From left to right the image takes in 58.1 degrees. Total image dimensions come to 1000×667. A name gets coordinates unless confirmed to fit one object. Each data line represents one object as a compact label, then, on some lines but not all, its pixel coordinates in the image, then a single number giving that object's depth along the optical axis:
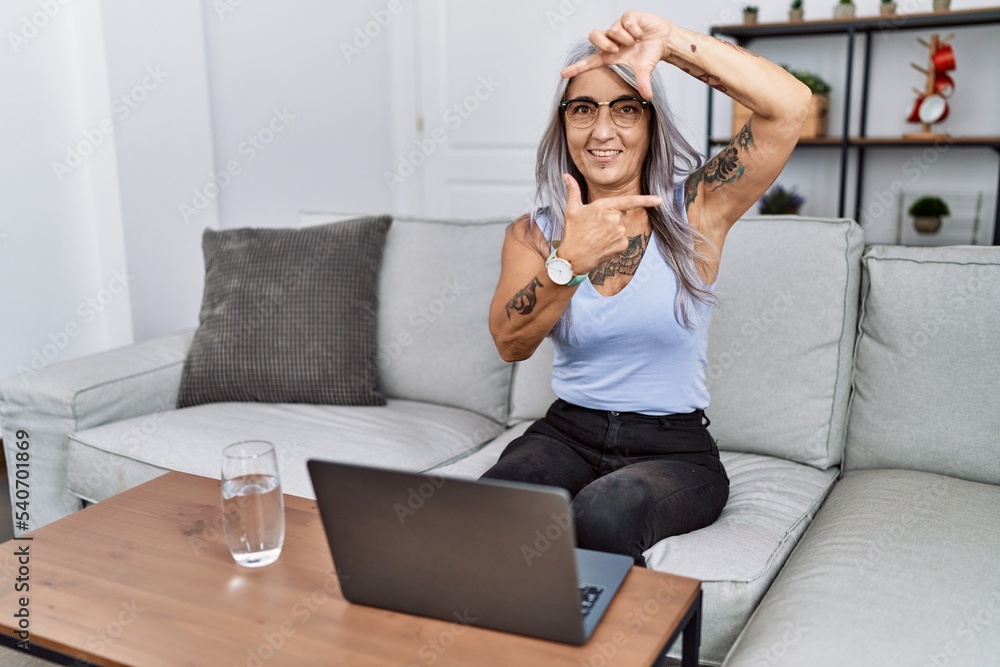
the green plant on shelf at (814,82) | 3.52
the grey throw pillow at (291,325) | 2.16
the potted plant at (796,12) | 3.43
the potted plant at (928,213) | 3.42
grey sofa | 1.27
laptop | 0.91
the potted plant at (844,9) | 3.40
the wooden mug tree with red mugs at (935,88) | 3.34
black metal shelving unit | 3.25
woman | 1.41
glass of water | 1.09
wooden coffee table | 0.95
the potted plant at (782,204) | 3.60
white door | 4.02
